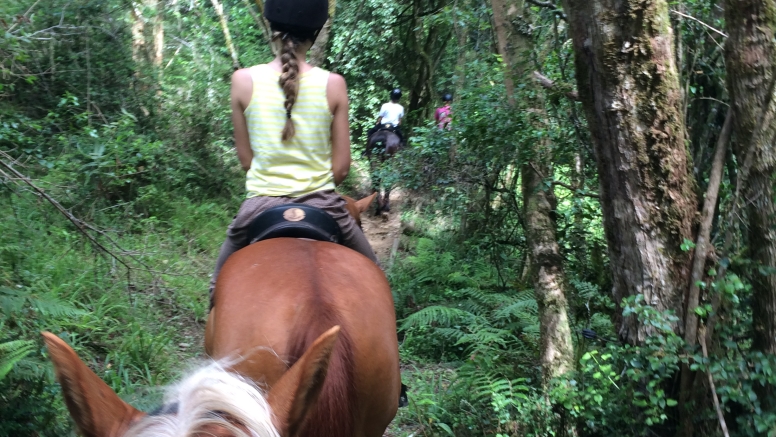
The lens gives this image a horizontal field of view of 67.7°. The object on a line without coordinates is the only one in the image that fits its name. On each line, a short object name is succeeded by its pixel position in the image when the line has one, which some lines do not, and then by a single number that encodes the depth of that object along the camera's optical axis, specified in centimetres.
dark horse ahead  1123
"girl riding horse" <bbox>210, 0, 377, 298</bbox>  279
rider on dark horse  1247
